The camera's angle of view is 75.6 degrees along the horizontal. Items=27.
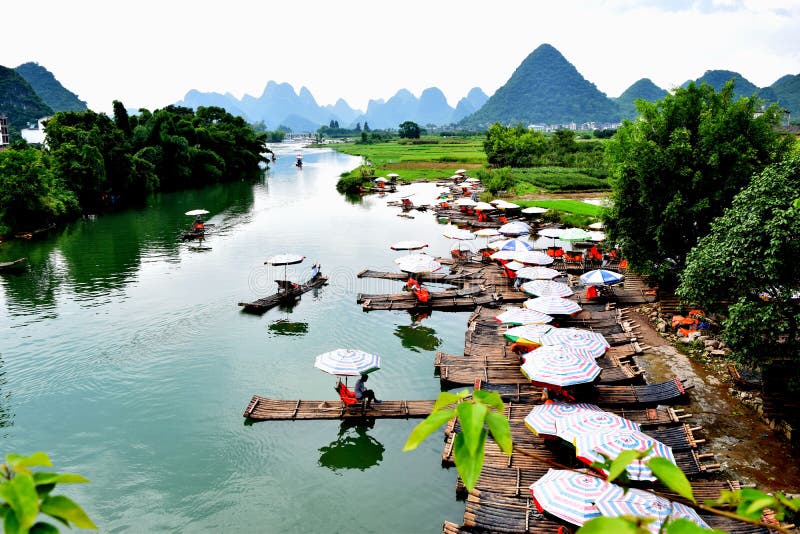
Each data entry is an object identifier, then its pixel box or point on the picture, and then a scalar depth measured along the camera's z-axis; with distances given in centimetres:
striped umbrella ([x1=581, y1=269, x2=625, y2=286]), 2200
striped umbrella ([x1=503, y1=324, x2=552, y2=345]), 1678
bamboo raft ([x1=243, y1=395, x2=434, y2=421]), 1487
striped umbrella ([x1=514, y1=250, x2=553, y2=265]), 2512
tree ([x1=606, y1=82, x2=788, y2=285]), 1986
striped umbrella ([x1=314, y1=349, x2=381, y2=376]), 1506
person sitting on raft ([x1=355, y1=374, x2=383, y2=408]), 1509
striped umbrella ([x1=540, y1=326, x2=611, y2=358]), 1571
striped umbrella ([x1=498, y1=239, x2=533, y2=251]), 2681
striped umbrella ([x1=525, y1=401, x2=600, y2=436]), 1222
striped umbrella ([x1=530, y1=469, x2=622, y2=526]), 926
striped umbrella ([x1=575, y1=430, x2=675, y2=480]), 1047
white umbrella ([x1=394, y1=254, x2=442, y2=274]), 2467
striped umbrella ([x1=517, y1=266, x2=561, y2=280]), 2394
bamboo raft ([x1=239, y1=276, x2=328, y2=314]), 2331
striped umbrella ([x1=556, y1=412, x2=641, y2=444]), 1131
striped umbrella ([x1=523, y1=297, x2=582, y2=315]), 1938
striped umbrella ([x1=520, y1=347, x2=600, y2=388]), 1362
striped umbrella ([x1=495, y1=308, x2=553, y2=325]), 1888
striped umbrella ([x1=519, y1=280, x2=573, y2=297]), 2119
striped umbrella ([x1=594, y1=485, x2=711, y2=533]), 868
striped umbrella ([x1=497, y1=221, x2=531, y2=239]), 3403
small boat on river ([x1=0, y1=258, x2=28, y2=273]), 2891
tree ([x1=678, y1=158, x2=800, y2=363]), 1222
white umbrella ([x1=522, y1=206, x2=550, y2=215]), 3938
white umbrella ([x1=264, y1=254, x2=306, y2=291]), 2518
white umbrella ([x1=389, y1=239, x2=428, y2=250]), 2878
